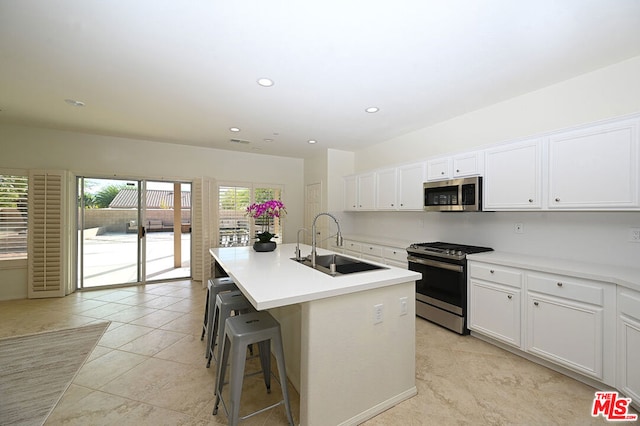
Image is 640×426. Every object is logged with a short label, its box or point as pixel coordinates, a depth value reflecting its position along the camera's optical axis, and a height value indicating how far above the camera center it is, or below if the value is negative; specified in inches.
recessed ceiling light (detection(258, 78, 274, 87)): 101.4 +49.1
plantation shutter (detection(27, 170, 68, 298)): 162.2 -13.9
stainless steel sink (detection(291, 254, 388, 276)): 91.0 -18.8
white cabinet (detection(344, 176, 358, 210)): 202.5 +14.8
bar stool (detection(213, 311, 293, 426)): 64.2 -33.6
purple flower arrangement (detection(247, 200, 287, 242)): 122.7 +0.7
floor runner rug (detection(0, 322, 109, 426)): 74.1 -53.5
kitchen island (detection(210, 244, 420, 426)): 62.6 -31.5
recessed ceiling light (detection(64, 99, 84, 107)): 121.9 +49.3
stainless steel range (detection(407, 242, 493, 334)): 114.4 -30.9
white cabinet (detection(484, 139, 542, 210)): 101.0 +14.2
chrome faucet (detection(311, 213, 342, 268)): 88.0 -13.2
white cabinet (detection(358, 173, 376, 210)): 183.9 +14.4
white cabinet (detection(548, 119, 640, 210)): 80.0 +14.5
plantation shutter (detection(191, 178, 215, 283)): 186.9 -10.4
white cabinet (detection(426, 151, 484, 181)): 120.5 +22.0
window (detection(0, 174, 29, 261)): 159.5 -3.2
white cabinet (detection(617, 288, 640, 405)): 70.2 -34.3
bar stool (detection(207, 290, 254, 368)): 81.9 -29.8
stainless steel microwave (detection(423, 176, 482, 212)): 118.6 +8.2
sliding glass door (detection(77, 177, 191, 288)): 185.3 -10.6
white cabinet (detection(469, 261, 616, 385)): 78.1 -33.8
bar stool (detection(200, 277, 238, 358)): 98.8 -30.1
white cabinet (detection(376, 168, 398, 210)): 166.4 +14.6
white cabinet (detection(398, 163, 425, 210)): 148.8 +14.7
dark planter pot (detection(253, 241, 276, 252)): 122.9 -15.7
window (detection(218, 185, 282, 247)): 218.2 -2.1
